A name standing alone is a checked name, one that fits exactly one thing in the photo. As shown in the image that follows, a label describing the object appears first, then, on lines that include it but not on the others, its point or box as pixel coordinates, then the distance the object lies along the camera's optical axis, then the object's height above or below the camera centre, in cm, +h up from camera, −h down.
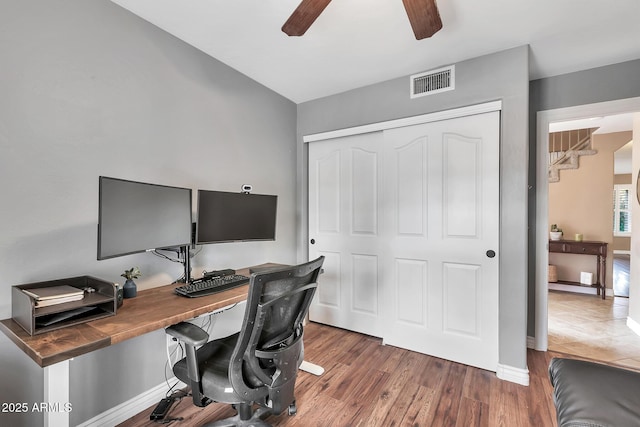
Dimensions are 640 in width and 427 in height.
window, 729 +14
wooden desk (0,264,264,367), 95 -46
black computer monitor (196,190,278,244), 191 -3
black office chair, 119 -64
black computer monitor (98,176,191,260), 132 -2
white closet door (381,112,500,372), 222 -21
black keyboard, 162 -45
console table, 410 -56
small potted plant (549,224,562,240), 457 -34
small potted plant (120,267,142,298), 156 -40
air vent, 235 +113
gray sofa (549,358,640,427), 92 -66
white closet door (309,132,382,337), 282 -16
